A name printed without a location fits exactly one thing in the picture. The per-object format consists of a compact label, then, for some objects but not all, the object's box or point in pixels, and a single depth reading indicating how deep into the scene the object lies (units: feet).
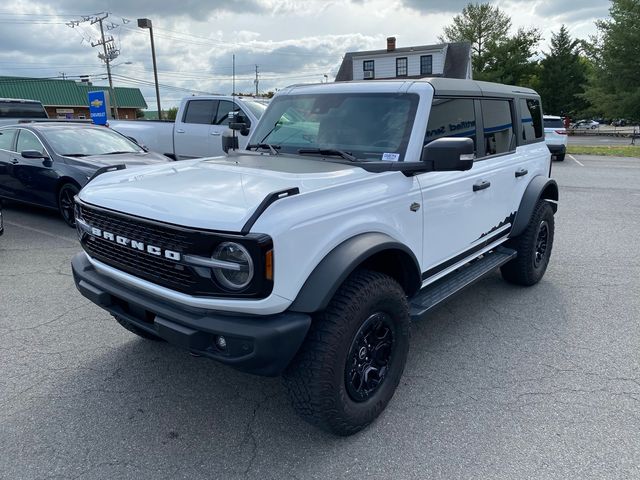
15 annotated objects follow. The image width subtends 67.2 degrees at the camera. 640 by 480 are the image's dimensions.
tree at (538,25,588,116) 174.70
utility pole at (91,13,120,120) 147.60
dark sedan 23.26
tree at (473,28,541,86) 162.81
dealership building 162.20
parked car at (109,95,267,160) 32.14
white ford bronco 7.30
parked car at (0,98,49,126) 44.96
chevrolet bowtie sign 60.85
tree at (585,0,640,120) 120.67
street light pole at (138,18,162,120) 100.89
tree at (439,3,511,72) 167.43
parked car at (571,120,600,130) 186.87
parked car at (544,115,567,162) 58.35
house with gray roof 110.52
